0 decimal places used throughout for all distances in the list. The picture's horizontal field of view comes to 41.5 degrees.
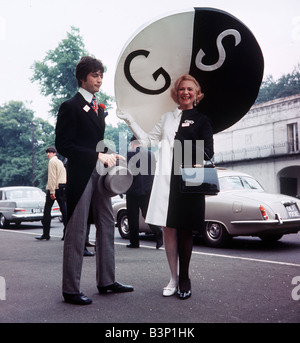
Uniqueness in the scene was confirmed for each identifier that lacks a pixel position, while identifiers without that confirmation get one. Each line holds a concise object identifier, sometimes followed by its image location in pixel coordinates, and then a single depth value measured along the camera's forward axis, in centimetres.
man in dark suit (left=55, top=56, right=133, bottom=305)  352
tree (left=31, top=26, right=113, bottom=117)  3941
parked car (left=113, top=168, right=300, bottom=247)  712
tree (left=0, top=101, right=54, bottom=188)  5169
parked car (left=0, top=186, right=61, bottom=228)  1415
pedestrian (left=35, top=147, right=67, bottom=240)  862
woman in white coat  363
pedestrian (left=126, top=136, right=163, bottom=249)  756
